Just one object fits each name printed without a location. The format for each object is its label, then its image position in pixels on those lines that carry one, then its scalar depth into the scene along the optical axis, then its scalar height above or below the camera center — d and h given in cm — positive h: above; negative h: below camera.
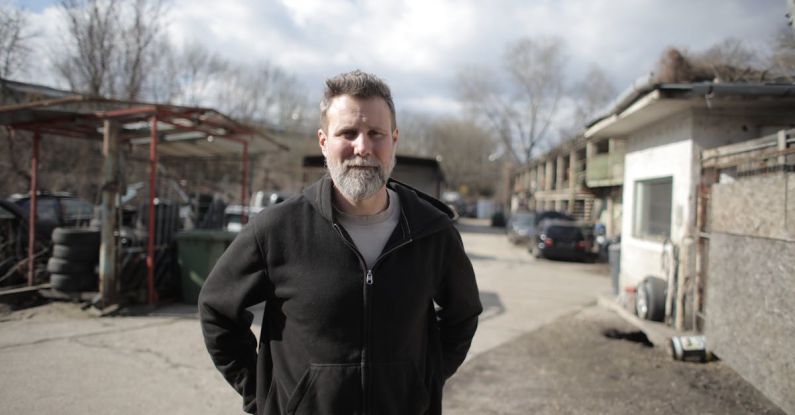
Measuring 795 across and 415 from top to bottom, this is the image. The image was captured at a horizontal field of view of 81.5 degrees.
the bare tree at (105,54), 1309 +426
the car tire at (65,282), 685 -130
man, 173 -32
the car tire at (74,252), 684 -85
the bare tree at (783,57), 670 +248
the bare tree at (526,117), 4203 +922
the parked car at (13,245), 768 -91
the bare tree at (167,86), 1656 +454
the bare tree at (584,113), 3894 +879
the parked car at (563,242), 1677 -105
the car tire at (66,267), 684 -107
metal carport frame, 664 +113
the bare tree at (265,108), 2921 +670
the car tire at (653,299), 680 -122
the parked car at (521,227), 2234 -74
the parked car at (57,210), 994 -35
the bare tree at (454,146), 7062 +981
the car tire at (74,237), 682 -62
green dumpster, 739 -88
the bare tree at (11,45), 1030 +346
